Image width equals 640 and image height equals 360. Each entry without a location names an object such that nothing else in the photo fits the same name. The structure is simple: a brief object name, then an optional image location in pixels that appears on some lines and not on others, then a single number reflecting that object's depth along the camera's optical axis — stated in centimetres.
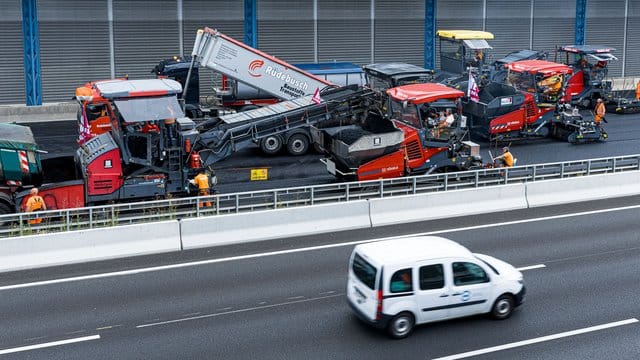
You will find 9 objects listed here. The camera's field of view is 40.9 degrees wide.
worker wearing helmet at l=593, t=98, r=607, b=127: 3131
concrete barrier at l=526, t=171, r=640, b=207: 2295
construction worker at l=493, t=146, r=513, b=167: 2409
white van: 1430
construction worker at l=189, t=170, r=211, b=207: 2152
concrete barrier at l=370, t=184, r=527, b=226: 2125
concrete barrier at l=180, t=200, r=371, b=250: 1955
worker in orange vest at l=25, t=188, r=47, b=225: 1928
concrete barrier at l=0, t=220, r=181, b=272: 1801
